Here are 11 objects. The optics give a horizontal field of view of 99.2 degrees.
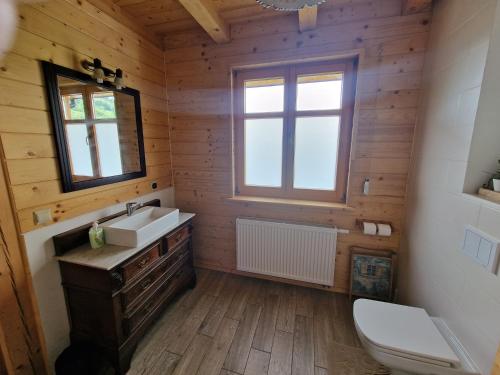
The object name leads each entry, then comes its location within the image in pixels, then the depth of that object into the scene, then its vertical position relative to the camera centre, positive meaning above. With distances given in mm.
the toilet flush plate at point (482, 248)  926 -463
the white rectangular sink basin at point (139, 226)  1437 -587
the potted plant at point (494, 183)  1033 -170
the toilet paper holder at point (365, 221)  1886 -655
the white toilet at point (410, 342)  1043 -1014
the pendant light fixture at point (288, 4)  907 +618
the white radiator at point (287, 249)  1969 -973
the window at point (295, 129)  1924 +180
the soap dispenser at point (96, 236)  1412 -583
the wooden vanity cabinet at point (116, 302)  1290 -995
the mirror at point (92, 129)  1322 +136
